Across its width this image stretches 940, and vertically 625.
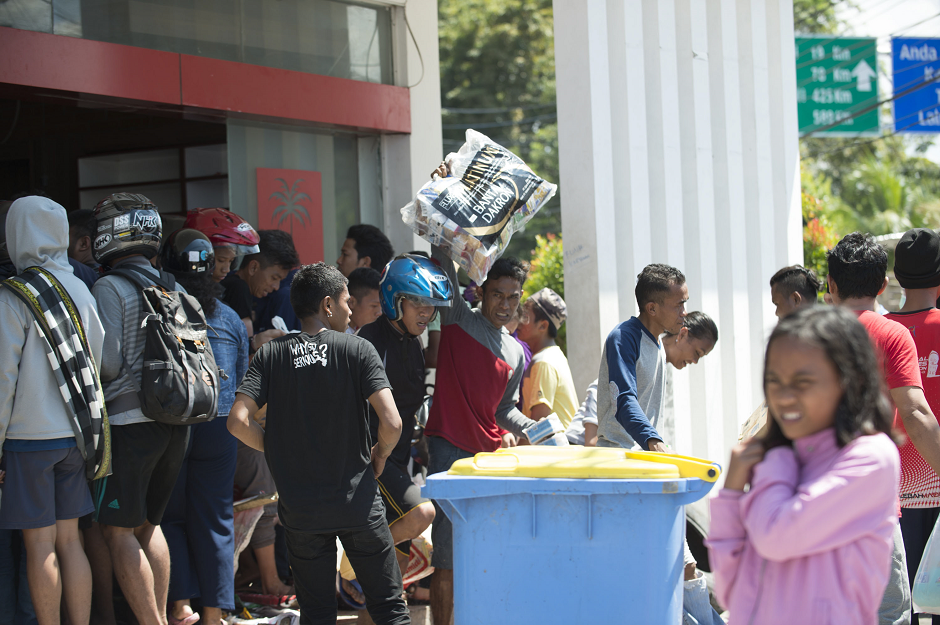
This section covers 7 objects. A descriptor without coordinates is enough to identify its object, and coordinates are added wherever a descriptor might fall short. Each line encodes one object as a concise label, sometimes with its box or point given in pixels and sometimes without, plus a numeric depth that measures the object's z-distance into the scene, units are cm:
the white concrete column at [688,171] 1230
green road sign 3794
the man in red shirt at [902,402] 758
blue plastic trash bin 648
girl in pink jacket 425
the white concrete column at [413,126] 1512
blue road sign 3584
